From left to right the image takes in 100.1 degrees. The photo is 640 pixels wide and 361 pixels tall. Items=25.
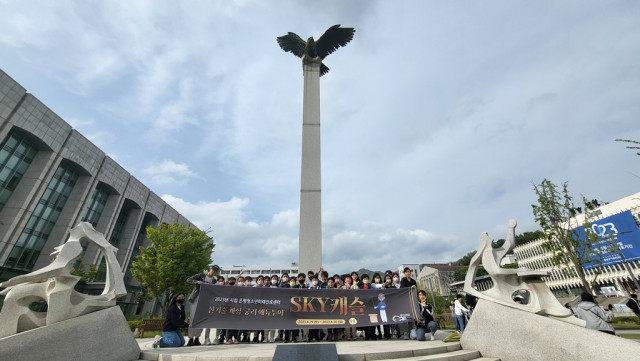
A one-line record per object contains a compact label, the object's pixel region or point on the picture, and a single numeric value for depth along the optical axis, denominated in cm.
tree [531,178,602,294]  1645
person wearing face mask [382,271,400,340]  750
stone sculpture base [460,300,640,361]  397
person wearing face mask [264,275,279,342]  743
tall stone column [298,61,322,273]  1294
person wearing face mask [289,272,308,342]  734
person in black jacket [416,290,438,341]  665
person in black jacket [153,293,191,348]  634
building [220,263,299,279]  9994
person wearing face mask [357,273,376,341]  736
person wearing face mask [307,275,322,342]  725
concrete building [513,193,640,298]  2069
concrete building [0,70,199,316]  2220
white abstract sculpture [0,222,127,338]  434
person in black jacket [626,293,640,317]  904
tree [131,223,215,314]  2053
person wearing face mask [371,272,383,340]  750
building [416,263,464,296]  8112
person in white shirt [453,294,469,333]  877
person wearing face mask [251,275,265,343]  727
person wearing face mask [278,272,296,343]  725
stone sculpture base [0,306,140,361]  404
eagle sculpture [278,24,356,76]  1781
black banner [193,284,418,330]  679
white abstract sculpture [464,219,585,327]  490
